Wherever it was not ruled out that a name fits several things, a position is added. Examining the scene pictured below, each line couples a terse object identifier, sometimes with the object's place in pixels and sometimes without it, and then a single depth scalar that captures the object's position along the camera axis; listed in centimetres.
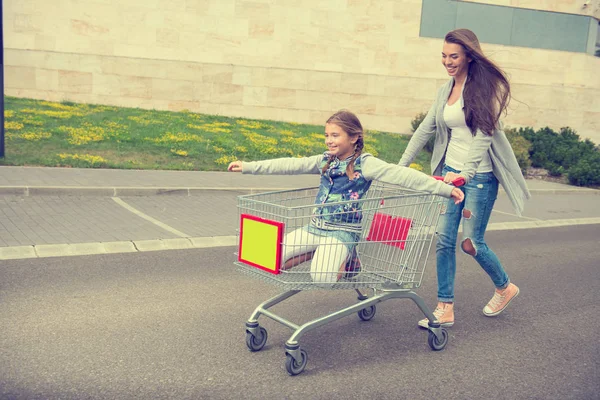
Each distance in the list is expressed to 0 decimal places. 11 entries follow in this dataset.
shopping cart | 400
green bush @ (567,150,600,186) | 1758
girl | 412
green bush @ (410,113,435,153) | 2257
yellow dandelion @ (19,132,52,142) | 1378
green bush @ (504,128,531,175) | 1903
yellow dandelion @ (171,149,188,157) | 1421
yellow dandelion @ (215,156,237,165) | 1402
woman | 482
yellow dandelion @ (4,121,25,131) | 1466
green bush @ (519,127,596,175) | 1941
